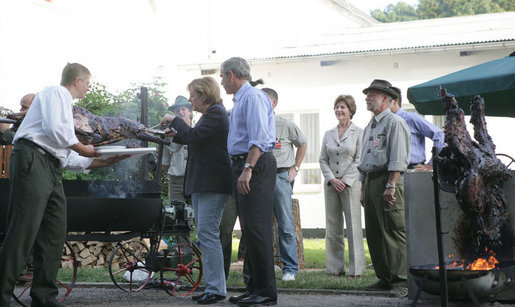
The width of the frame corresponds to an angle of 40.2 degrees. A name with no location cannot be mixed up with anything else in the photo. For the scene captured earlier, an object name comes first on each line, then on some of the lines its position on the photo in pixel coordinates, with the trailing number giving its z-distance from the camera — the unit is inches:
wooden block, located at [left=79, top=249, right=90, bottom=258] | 429.4
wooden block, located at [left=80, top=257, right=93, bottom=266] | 430.3
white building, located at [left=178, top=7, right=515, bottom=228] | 623.5
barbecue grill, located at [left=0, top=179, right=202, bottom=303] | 271.1
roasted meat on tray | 281.7
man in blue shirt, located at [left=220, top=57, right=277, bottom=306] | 255.3
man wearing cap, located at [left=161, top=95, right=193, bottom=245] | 382.6
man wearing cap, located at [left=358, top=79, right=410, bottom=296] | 295.9
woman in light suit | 366.9
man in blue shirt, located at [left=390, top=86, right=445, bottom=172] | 335.9
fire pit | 211.6
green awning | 251.8
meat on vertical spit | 221.9
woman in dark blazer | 271.7
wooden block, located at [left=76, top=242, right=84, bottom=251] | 430.2
